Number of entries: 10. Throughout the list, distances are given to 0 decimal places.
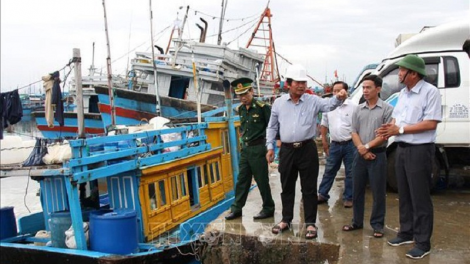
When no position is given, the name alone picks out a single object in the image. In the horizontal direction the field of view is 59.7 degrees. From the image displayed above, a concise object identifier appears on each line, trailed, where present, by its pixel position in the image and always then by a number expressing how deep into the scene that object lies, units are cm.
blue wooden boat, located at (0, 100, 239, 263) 489
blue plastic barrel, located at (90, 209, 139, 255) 493
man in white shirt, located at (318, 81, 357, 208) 558
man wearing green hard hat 363
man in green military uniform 516
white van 607
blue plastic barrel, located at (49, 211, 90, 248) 525
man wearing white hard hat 434
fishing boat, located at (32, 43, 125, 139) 1756
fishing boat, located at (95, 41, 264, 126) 1456
